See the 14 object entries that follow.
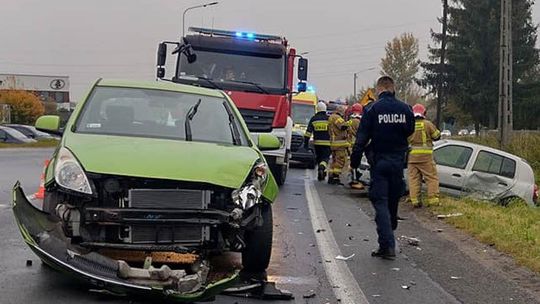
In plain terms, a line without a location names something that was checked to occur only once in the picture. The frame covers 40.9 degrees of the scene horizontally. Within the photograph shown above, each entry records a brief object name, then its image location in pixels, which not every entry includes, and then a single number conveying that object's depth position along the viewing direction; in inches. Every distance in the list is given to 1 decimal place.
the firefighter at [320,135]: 644.7
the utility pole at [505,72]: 906.7
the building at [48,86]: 3724.4
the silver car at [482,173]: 550.9
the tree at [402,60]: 3284.9
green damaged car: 200.6
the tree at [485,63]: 2084.2
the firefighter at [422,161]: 482.6
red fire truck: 542.3
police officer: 306.0
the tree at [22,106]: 2527.1
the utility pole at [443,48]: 1586.5
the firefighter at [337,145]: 632.3
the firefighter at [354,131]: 611.3
